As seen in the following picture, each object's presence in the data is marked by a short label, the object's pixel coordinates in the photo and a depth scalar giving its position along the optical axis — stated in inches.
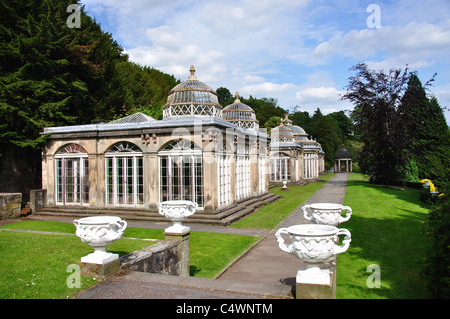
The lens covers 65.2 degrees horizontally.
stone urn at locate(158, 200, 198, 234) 303.4
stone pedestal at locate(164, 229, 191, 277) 309.1
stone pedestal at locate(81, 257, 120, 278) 227.1
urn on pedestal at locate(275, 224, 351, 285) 171.9
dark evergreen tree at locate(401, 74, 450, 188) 1031.6
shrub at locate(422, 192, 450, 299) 217.3
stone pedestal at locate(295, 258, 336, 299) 175.9
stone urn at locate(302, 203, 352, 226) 285.1
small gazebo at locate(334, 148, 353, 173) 2465.4
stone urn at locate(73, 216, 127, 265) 219.8
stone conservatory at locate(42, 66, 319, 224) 555.2
